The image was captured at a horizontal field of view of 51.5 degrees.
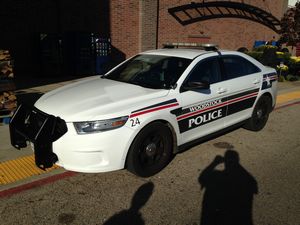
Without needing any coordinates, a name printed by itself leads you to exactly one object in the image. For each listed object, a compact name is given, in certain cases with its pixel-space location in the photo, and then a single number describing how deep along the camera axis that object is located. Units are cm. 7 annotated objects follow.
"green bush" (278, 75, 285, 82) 1401
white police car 367
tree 1891
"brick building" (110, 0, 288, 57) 1420
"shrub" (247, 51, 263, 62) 1541
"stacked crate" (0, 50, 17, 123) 604
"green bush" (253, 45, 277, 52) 1775
